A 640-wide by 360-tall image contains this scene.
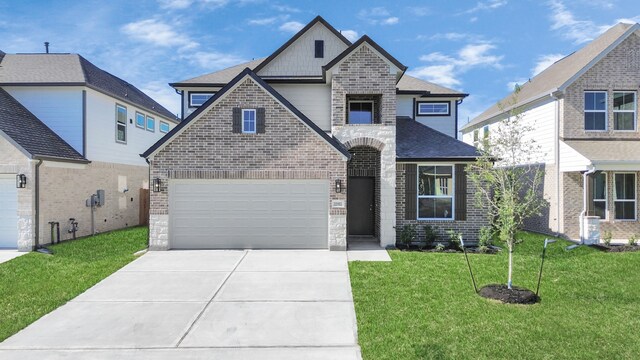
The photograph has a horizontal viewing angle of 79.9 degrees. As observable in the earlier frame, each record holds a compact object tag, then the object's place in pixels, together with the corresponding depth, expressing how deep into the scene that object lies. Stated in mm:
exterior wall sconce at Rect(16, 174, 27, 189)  12242
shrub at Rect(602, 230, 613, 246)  13227
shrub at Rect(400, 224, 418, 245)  13031
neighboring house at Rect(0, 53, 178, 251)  12422
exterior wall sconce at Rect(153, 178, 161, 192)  12070
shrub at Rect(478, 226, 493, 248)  12011
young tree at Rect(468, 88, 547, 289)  7691
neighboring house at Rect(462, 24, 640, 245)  14609
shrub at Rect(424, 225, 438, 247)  13055
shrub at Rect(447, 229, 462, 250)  12844
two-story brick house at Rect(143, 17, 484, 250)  12148
